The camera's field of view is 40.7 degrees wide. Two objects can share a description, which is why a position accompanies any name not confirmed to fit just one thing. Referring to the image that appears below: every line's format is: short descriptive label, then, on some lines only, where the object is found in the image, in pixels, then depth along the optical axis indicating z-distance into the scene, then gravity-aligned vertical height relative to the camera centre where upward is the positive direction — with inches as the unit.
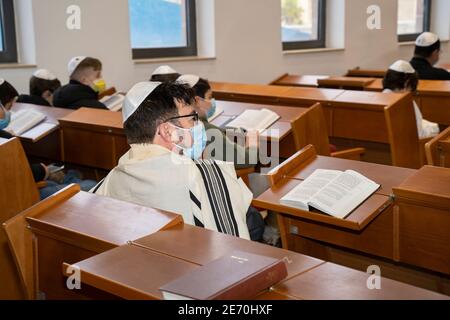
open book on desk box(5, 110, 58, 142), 174.2 -27.1
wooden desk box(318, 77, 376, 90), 248.8 -24.1
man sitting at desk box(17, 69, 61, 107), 216.1 -19.8
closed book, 50.4 -21.3
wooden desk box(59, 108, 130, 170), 167.3 -29.9
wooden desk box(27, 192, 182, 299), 72.6 -23.9
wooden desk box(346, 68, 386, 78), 324.5 -26.6
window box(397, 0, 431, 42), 420.2 +3.1
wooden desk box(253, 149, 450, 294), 97.7 -34.8
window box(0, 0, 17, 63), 240.7 -0.1
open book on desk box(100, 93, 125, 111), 218.4 -25.6
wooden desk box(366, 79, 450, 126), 212.7 -27.6
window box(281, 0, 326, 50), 349.4 +0.9
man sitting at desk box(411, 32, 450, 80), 264.1 -15.8
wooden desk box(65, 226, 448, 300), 53.9 -23.2
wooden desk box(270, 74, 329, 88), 277.9 -25.8
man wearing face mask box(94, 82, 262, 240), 86.2 -20.1
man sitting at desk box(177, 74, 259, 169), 147.3 -28.5
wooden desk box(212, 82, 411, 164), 183.9 -27.1
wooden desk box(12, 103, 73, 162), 182.9 -33.7
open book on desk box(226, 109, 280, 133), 169.5 -26.2
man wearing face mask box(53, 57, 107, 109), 204.8 -18.8
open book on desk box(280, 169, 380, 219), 99.3 -28.0
